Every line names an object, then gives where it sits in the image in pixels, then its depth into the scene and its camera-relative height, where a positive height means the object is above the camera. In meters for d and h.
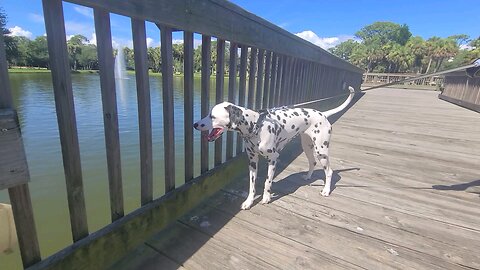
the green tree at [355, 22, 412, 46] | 92.12 +14.51
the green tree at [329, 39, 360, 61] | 101.00 +9.88
